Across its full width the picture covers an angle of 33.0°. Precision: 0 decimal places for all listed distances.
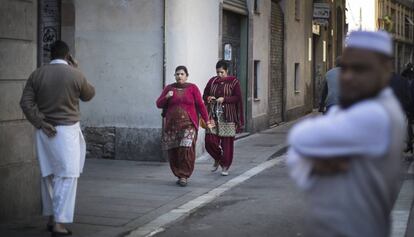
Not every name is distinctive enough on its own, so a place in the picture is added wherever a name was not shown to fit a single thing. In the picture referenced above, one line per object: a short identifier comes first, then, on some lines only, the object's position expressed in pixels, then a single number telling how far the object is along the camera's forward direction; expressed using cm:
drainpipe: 1213
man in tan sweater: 650
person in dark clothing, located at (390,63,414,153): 1113
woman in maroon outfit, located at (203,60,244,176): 1077
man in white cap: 249
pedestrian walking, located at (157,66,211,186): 980
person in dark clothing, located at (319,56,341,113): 1054
